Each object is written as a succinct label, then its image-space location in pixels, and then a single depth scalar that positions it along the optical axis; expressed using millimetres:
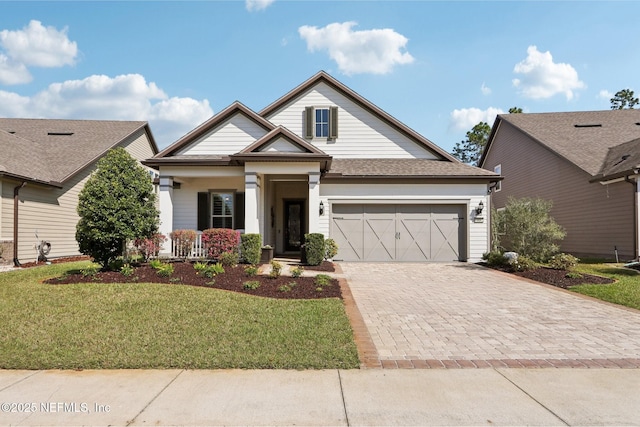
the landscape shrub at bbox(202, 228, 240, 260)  12172
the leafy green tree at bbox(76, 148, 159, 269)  9336
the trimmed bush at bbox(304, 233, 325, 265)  13211
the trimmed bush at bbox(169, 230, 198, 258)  13195
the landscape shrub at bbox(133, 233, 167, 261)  11441
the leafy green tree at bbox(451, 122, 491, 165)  43656
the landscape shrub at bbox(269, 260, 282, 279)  9622
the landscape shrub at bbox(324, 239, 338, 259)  14398
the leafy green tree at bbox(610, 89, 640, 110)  40094
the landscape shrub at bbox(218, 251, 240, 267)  11688
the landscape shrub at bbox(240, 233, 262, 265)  12602
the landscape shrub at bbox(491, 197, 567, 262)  13493
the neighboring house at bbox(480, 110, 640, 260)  15273
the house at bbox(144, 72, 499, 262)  14531
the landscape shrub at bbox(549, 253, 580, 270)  11773
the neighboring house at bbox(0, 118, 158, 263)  13523
